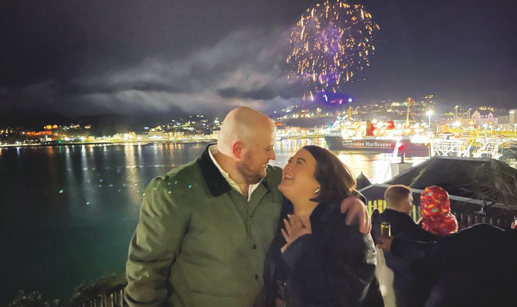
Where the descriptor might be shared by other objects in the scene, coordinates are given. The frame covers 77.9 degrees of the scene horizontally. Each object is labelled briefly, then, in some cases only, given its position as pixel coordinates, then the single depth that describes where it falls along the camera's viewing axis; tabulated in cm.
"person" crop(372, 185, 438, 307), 246
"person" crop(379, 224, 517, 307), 195
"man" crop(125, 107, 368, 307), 194
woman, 190
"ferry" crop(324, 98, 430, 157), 4900
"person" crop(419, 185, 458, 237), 288
